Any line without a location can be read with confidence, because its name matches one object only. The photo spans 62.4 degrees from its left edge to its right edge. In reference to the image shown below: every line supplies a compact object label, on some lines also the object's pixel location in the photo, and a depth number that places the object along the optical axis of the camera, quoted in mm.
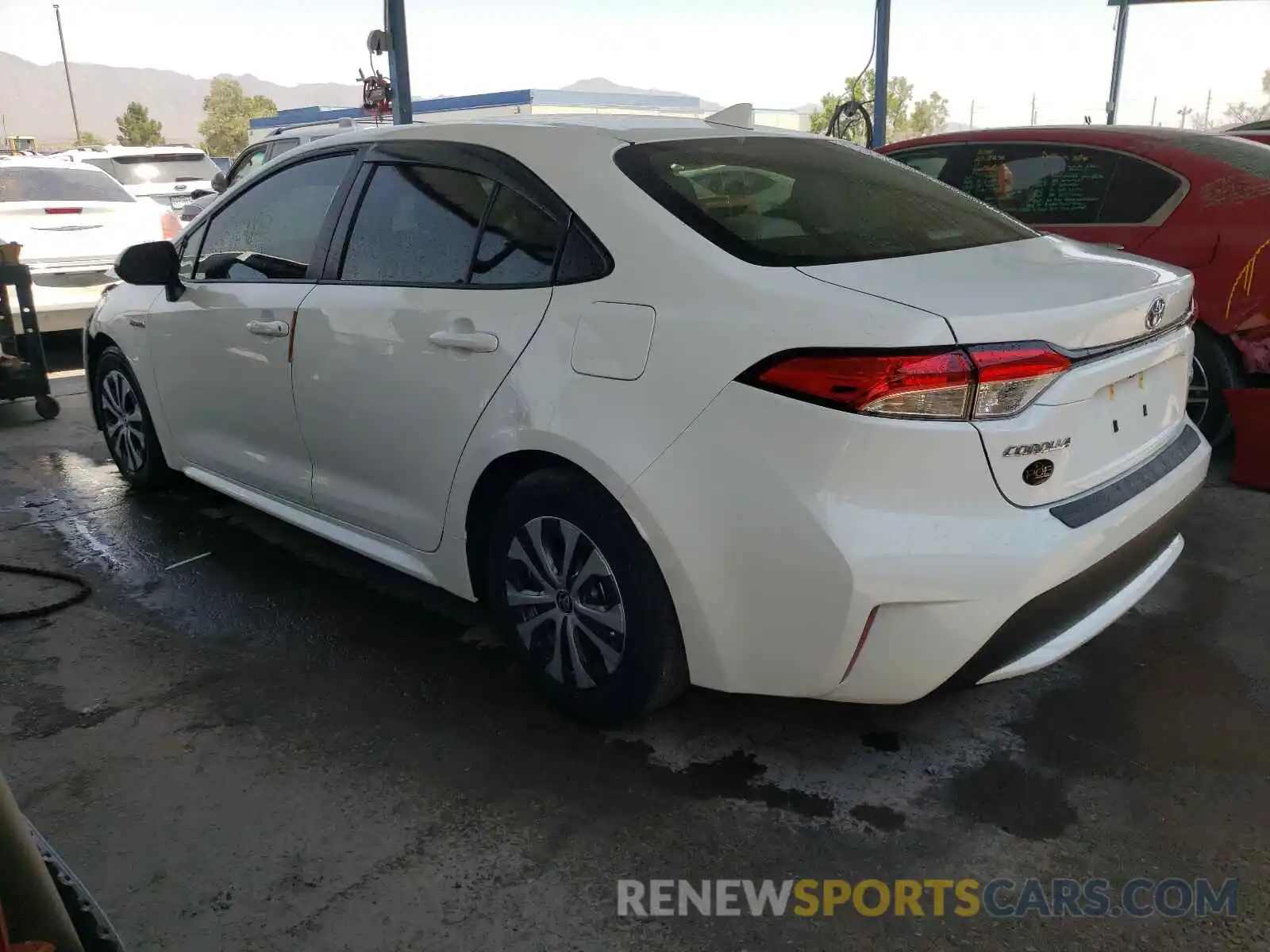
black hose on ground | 3662
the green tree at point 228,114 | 89688
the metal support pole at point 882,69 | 11398
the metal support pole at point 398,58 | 8766
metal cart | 6305
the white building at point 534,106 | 33250
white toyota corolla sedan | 2174
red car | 4688
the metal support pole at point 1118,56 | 18094
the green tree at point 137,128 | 73562
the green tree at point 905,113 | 40638
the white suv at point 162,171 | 15367
